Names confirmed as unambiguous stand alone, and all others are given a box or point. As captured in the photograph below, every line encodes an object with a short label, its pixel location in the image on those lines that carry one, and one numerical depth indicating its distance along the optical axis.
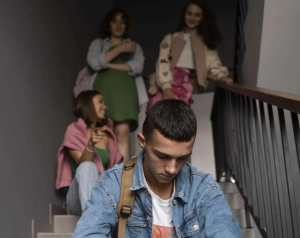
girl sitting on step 2.98
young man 1.65
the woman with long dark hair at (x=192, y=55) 3.98
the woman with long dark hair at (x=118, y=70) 3.94
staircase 2.76
